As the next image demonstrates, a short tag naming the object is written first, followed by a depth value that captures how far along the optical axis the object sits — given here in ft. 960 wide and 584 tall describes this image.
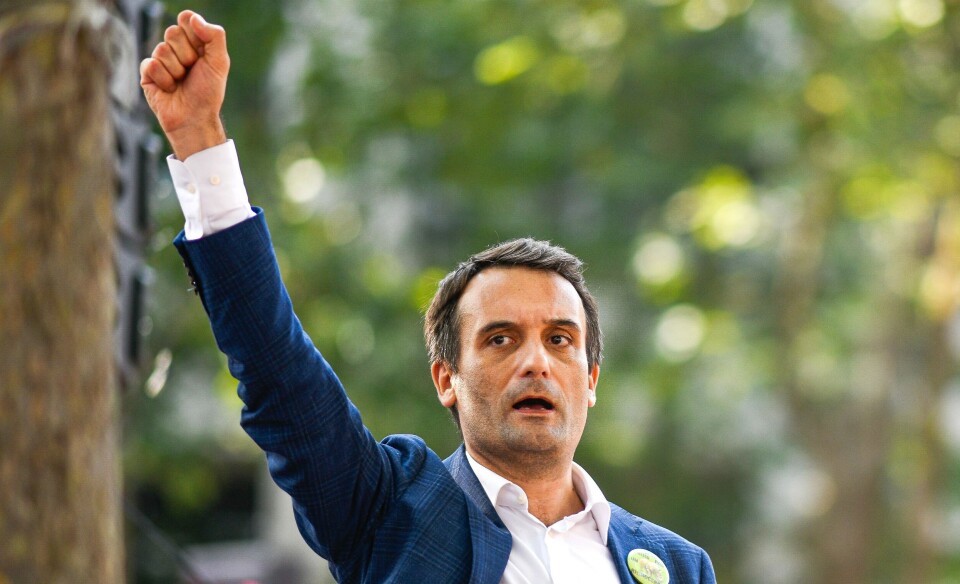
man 14.32
